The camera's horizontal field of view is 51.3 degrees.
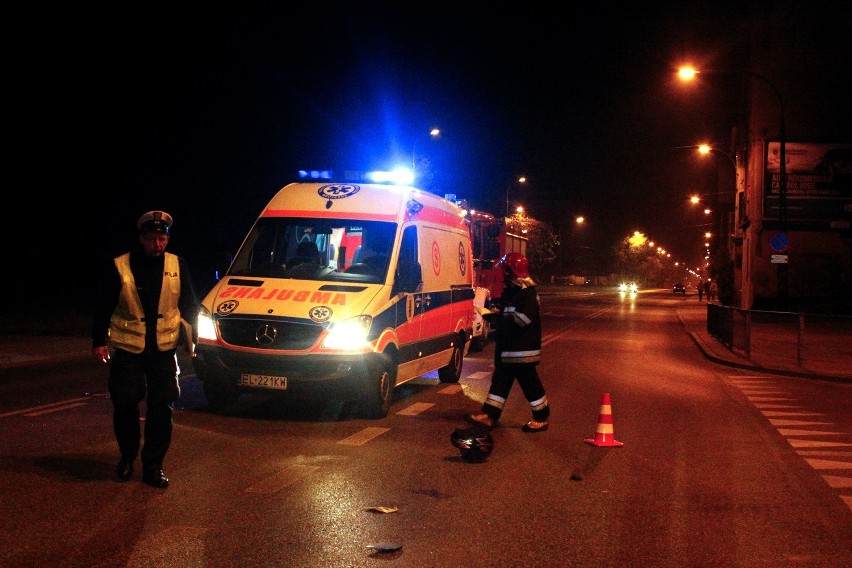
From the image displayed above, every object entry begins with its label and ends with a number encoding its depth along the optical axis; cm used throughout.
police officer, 659
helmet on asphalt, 785
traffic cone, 894
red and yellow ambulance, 939
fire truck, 2209
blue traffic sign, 2315
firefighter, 938
